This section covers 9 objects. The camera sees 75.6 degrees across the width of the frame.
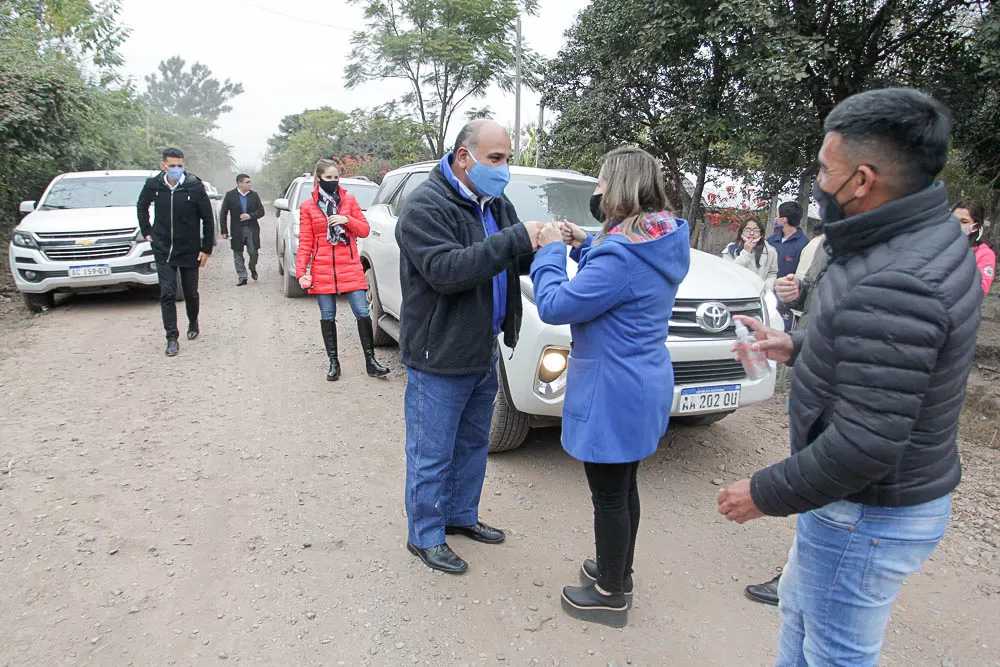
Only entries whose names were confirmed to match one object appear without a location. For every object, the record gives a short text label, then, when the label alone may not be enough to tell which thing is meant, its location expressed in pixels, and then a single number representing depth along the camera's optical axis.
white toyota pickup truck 3.60
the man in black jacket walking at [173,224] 6.28
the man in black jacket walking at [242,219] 10.32
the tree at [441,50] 20.94
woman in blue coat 2.30
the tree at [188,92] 77.56
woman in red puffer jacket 5.59
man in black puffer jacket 1.37
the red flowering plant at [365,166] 26.66
